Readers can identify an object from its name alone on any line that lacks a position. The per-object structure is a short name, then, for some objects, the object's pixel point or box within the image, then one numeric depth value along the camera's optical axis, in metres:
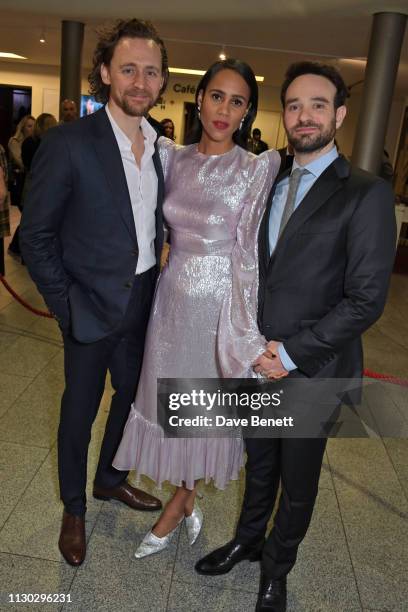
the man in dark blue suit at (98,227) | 1.97
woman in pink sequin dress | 2.07
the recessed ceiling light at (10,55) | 15.78
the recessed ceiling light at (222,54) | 10.77
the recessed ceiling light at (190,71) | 15.50
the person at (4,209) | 5.03
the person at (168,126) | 9.35
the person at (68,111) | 7.11
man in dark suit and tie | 1.74
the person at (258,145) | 11.67
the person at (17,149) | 9.04
